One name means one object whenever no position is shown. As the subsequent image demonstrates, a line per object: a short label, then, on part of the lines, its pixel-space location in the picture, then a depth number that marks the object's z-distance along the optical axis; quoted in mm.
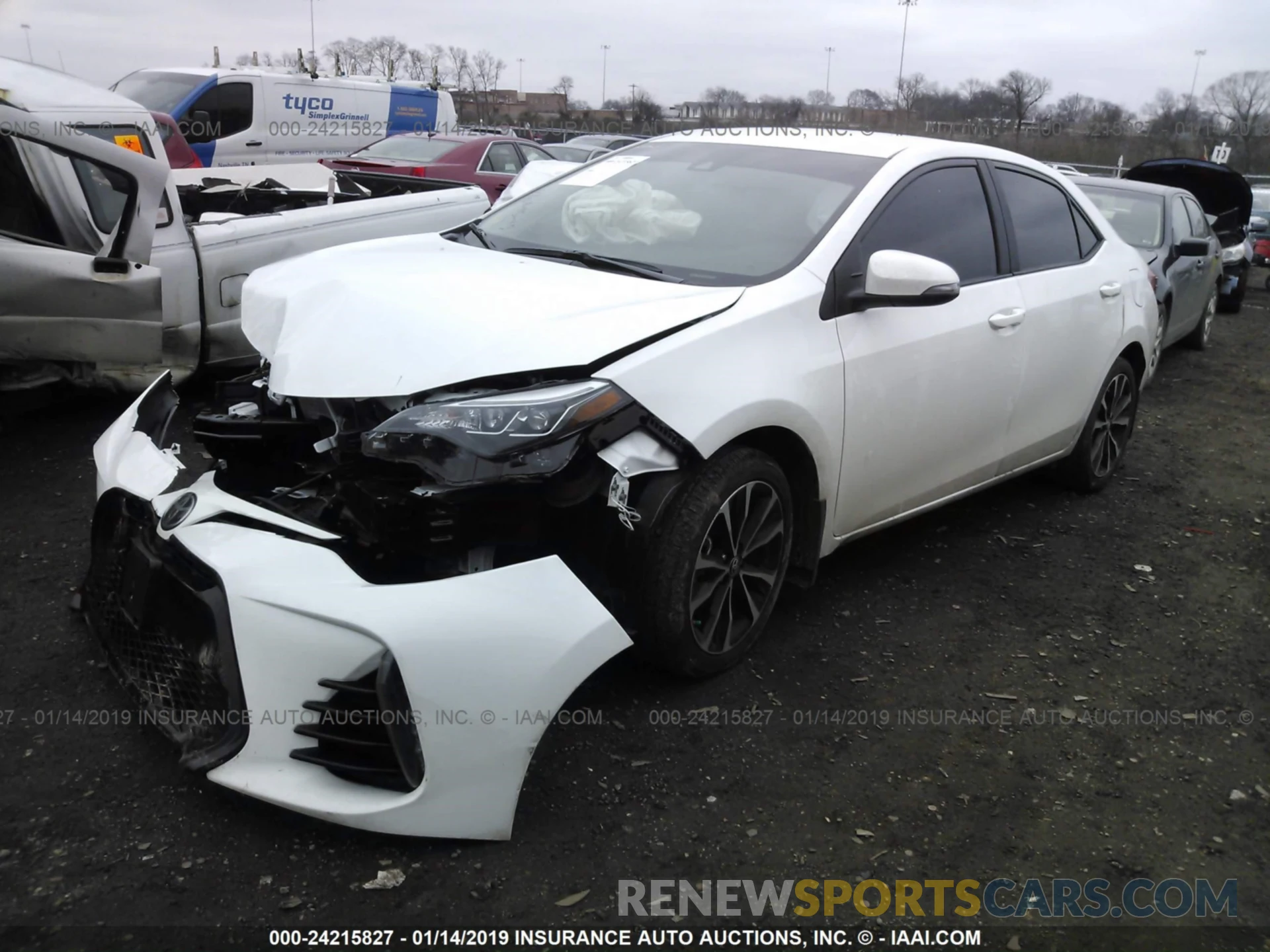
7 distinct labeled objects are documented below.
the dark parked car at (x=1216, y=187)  10852
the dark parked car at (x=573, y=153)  16438
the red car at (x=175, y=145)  10719
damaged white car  2273
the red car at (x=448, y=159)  11969
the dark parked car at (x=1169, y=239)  8055
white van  14961
